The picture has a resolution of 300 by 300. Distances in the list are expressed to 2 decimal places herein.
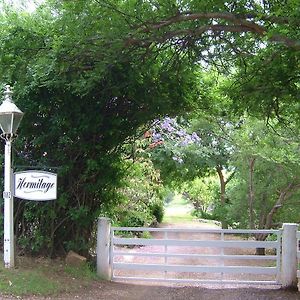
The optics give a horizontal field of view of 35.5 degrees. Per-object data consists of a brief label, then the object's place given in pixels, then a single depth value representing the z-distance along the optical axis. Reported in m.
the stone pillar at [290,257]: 8.11
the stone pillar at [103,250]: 8.42
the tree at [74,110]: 7.02
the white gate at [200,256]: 8.24
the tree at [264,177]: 11.78
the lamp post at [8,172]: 7.26
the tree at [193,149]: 14.22
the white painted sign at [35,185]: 7.50
